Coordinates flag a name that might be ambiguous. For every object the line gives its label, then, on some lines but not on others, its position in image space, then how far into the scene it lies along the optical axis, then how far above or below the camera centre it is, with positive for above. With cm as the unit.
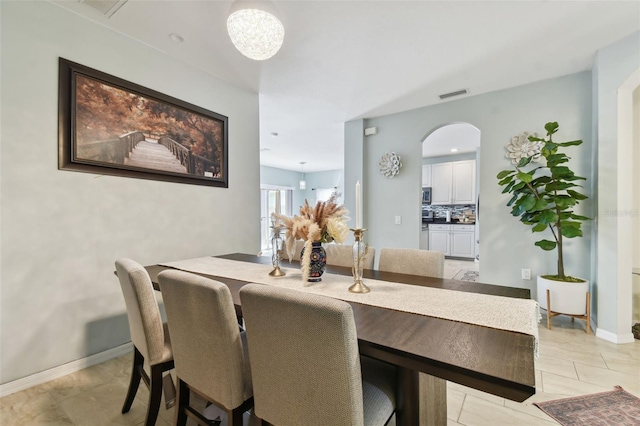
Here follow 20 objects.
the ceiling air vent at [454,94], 322 +137
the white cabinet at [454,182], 645 +67
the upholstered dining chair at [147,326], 126 -55
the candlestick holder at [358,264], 135 -26
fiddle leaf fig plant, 254 +12
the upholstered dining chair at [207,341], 99 -50
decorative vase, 151 -28
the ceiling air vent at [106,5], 192 +142
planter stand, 251 -94
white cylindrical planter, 251 -77
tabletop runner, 100 -39
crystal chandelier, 162 +107
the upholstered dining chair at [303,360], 77 -44
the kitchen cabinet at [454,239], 636 -67
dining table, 68 -40
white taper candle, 132 -1
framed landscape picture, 201 +65
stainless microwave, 700 +40
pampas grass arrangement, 142 -8
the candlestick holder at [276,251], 170 -25
